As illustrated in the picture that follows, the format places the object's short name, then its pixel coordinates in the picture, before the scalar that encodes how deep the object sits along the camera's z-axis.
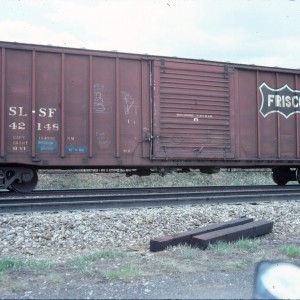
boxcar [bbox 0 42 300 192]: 10.32
